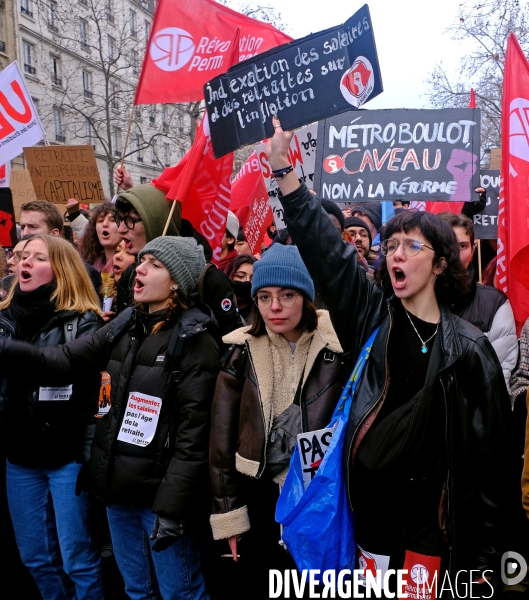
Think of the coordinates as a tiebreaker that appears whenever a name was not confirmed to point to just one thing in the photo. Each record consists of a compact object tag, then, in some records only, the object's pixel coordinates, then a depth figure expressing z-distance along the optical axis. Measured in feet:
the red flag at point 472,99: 18.13
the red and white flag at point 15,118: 18.85
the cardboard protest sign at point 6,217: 18.13
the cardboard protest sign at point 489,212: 15.61
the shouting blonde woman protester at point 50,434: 9.55
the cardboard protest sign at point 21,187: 27.35
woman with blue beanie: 8.29
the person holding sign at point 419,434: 7.07
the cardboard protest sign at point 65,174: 20.90
